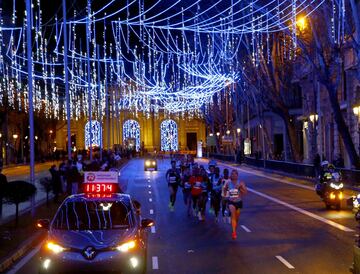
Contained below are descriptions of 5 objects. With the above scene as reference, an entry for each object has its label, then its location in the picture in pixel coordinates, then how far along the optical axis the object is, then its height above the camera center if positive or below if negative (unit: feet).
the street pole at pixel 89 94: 148.01 +11.07
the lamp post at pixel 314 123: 147.33 +3.27
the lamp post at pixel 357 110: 119.14 +4.75
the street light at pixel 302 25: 136.46 +23.25
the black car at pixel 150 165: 209.97 -6.70
